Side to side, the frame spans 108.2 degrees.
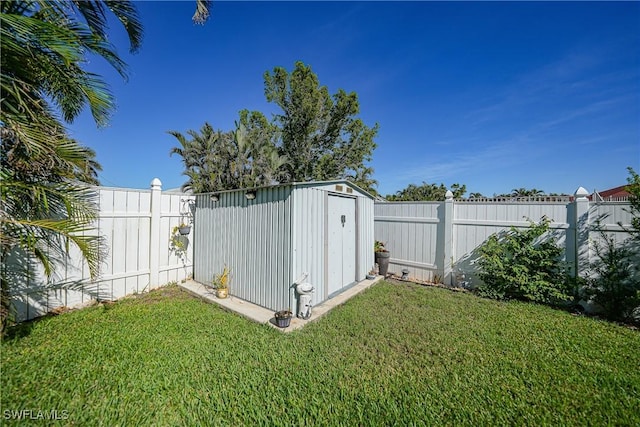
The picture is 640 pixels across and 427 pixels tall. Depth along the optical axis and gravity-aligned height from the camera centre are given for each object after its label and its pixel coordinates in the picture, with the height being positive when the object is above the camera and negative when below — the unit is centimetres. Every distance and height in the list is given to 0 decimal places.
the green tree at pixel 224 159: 948 +242
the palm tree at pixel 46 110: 242 +128
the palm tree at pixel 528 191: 1780 +214
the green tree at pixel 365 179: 1526 +257
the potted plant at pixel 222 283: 476 -146
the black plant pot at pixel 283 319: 357 -159
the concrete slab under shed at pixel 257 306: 383 -172
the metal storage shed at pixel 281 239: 403 -47
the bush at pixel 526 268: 477 -109
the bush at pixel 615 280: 405 -112
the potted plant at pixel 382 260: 695 -129
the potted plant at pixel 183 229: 550 -33
